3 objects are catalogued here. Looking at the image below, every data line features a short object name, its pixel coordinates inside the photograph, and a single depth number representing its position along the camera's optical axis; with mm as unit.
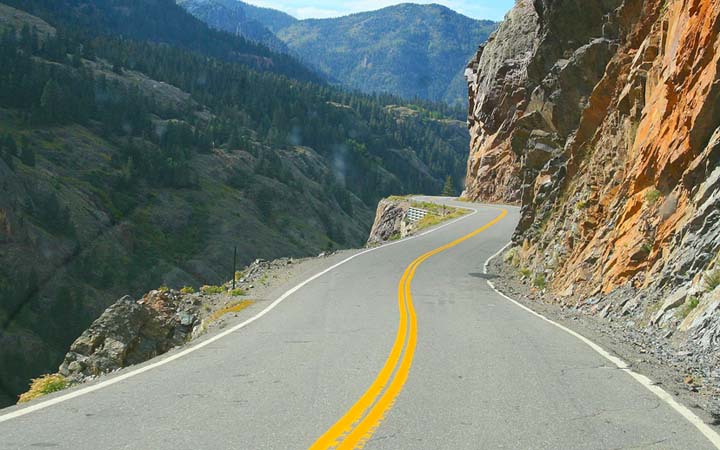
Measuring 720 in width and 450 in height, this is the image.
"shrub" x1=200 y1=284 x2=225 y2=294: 18125
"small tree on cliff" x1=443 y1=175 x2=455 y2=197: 122375
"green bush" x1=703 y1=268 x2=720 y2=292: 10881
